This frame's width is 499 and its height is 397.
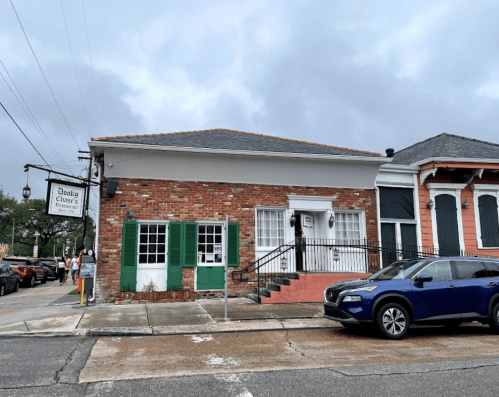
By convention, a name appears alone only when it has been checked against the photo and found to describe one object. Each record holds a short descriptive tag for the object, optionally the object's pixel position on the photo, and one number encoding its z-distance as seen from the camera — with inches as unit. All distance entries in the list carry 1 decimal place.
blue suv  310.2
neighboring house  585.9
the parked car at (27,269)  863.7
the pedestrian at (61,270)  915.4
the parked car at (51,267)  1162.3
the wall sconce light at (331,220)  558.6
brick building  486.9
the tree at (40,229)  2210.8
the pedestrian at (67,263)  1070.2
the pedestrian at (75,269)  904.3
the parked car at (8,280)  690.1
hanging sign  439.2
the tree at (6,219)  2127.2
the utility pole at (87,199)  482.4
